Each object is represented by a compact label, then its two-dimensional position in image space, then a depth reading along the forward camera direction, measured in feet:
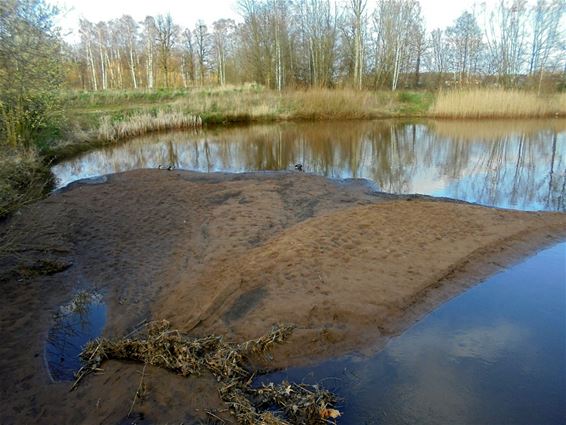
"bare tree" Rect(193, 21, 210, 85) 145.63
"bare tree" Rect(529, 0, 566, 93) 87.04
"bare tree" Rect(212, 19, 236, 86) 136.77
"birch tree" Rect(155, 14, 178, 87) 127.75
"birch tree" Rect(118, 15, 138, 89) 145.38
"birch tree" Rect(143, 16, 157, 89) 127.75
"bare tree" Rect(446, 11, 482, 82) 109.91
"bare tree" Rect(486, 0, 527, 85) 91.79
